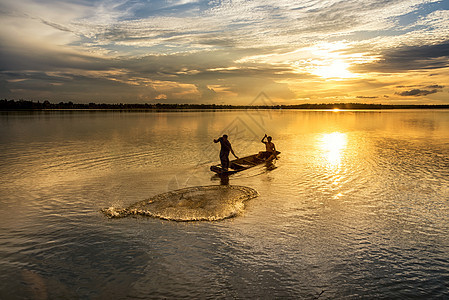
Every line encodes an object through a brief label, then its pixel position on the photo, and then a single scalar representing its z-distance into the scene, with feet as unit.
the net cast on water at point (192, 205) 39.11
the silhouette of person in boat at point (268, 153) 81.25
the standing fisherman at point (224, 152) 64.03
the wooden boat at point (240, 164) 62.63
